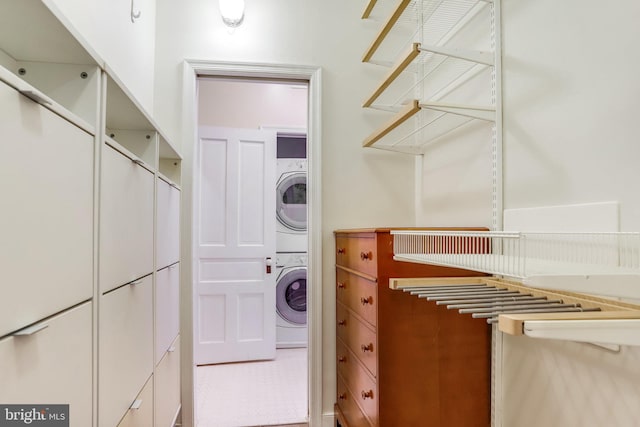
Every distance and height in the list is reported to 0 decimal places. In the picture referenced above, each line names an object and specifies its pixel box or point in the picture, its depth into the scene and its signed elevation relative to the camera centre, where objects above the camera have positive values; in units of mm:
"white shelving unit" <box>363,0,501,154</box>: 1429 +736
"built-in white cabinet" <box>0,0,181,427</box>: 605 -29
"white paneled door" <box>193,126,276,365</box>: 3010 -266
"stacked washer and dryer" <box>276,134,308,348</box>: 3463 -374
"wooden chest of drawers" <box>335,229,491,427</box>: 1440 -587
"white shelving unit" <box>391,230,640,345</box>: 648 -126
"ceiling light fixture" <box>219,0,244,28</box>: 2016 +1183
